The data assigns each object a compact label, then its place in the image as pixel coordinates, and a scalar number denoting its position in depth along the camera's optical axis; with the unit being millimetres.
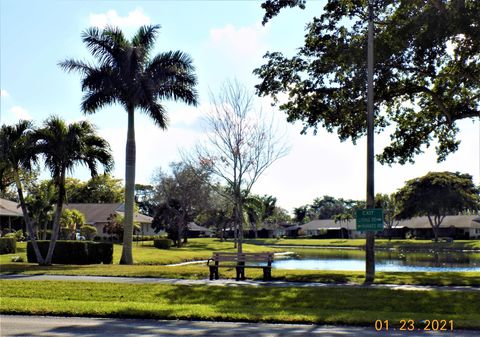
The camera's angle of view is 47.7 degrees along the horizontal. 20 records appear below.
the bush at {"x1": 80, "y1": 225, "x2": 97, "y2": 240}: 51844
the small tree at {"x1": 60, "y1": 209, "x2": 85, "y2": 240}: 47781
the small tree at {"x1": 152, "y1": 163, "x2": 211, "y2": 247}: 56625
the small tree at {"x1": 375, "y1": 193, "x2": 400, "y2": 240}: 91306
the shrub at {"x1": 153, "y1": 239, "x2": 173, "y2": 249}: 47969
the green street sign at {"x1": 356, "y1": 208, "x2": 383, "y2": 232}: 17344
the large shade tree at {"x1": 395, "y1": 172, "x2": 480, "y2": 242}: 72125
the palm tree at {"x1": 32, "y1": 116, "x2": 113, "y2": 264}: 25641
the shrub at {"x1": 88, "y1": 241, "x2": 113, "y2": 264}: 27562
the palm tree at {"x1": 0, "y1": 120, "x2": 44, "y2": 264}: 25578
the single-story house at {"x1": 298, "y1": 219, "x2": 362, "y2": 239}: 108875
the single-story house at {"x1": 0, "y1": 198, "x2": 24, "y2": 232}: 50156
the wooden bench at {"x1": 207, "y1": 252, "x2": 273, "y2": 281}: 19184
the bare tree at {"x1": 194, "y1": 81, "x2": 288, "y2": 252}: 26531
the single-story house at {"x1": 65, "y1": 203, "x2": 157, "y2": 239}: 64000
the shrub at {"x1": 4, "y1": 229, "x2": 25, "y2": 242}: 50000
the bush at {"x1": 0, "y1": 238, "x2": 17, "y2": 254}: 33688
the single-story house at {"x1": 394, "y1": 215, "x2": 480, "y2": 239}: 86375
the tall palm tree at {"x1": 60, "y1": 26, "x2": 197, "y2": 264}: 27766
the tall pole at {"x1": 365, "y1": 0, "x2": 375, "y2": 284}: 17828
